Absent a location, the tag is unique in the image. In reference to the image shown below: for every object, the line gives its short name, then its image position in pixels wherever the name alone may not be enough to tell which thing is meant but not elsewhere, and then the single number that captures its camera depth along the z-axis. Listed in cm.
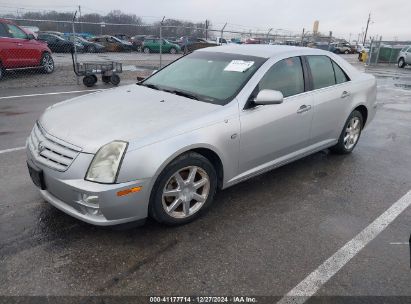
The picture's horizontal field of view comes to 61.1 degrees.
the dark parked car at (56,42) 2320
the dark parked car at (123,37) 3450
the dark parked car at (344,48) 4178
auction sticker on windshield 374
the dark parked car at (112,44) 2819
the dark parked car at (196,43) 2864
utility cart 988
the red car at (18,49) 1021
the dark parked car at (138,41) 3081
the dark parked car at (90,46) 2566
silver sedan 269
